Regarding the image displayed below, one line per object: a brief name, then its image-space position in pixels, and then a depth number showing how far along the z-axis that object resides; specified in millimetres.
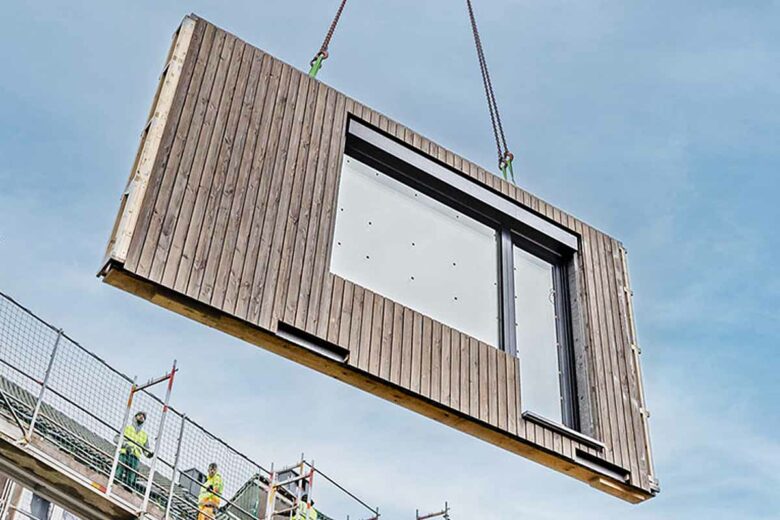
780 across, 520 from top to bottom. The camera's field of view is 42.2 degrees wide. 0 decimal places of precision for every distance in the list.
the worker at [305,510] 16234
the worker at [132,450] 13016
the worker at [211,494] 13883
